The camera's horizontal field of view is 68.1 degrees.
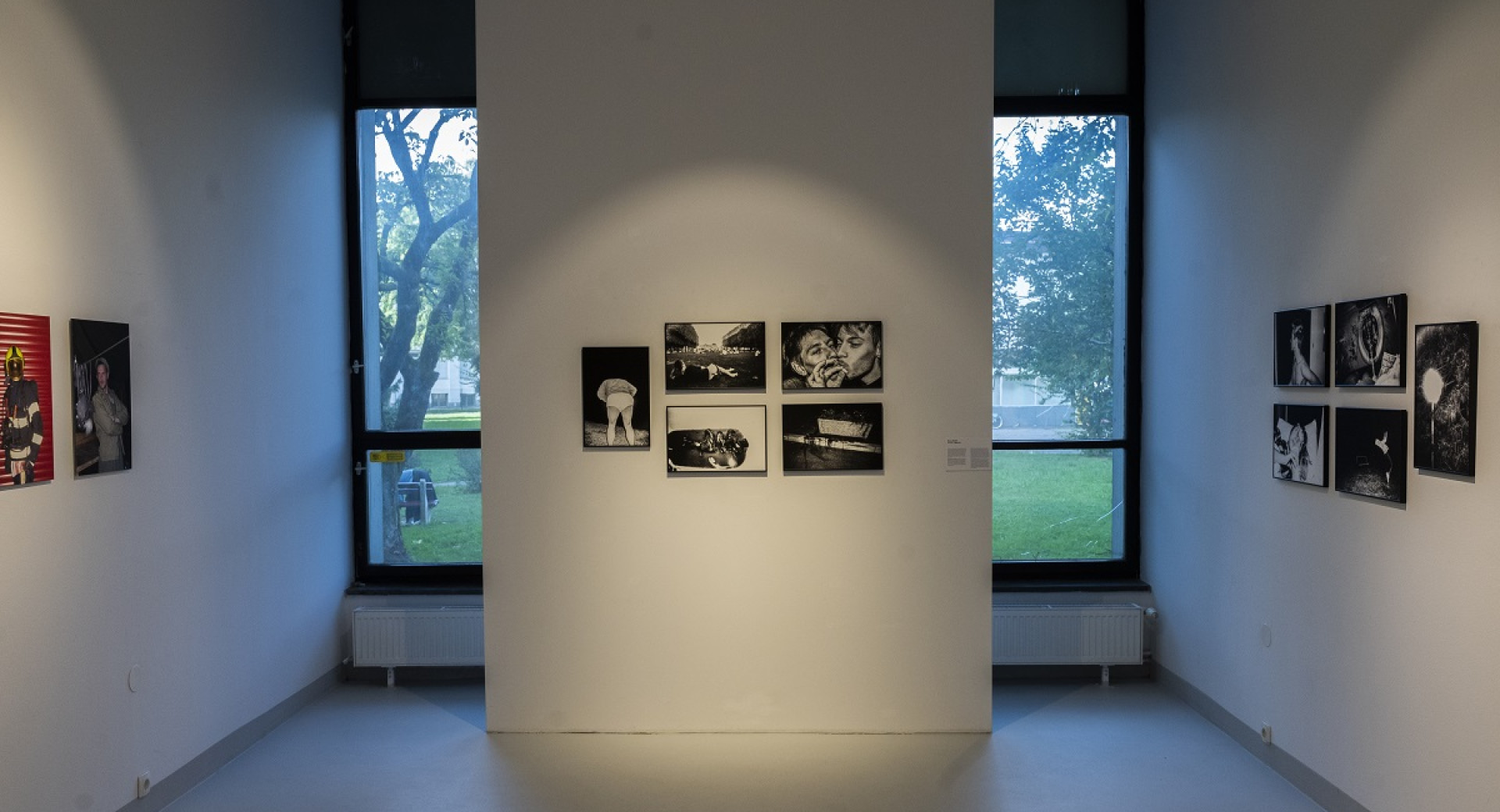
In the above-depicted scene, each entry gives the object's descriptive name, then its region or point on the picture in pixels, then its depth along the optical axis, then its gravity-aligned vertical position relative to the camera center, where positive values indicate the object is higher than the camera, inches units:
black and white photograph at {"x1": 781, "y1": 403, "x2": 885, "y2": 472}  218.4 -10.6
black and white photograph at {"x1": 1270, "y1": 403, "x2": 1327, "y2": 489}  180.5 -10.7
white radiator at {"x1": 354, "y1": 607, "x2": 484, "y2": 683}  253.8 -56.4
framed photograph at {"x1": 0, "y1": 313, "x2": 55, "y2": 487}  146.6 -1.1
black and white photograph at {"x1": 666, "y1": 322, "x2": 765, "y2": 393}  218.7 +6.0
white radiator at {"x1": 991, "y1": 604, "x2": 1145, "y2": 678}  251.3 -57.0
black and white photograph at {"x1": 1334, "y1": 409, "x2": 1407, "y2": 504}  159.0 -10.9
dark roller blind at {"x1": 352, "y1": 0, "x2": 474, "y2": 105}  264.7 +80.7
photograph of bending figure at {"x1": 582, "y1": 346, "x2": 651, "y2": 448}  218.5 -0.5
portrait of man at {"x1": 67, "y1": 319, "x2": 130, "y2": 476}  162.2 -0.6
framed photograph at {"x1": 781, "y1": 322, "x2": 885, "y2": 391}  217.6 +6.2
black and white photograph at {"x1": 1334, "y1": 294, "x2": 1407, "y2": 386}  158.7 +5.6
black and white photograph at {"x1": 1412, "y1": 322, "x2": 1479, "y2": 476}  142.7 -2.3
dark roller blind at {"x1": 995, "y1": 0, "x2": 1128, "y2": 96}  261.9 +79.7
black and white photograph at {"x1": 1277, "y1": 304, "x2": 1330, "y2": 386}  180.5 +5.6
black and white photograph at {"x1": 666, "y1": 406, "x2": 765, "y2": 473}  219.1 -10.9
